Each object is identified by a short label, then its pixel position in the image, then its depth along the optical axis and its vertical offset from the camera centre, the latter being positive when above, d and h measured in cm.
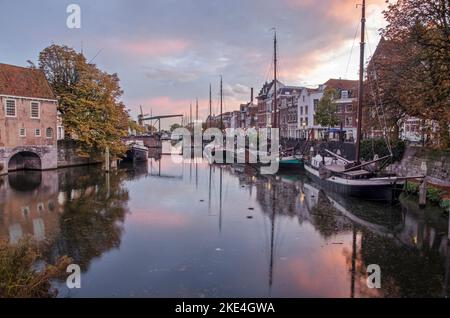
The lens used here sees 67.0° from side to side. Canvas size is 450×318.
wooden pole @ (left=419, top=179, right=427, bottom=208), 1820 -303
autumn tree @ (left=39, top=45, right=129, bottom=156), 3659 +423
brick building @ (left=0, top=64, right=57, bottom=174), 3081 +149
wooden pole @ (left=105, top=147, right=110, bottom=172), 3534 -255
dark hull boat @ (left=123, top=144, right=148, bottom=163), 4731 -243
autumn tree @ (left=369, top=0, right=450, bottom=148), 1762 +466
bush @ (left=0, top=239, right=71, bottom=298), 731 -315
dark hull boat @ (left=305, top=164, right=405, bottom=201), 1977 -291
